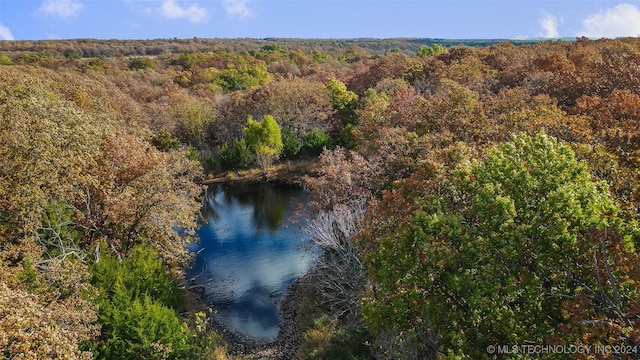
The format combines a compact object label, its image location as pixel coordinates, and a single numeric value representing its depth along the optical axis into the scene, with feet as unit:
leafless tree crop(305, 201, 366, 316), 68.23
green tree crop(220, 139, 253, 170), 178.09
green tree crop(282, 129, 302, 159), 181.78
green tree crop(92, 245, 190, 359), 56.13
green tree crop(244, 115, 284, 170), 164.14
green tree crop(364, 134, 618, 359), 35.04
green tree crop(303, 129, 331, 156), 184.24
